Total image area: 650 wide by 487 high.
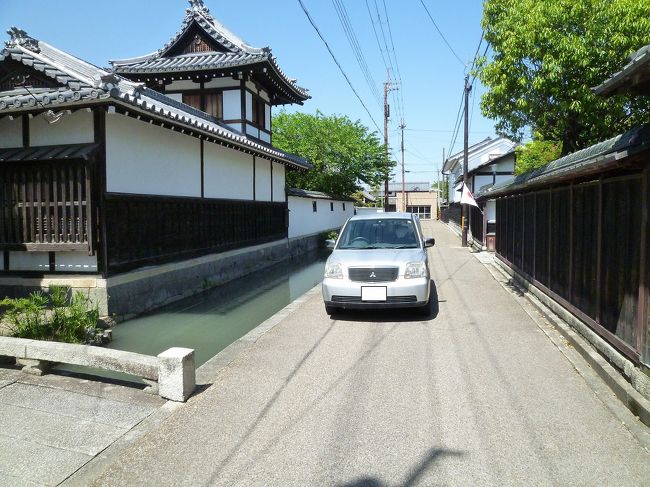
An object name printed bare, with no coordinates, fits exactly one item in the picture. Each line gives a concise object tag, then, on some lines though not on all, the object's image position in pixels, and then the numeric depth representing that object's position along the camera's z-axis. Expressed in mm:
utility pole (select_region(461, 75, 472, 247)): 20619
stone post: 4430
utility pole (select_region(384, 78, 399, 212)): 29016
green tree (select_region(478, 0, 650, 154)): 7246
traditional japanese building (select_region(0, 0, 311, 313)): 7949
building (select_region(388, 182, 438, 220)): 74250
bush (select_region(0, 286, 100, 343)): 6133
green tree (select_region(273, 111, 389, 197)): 26875
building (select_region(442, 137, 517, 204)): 39562
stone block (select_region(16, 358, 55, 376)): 5156
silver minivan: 7227
